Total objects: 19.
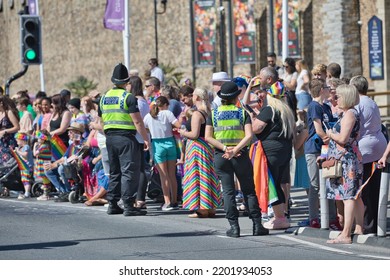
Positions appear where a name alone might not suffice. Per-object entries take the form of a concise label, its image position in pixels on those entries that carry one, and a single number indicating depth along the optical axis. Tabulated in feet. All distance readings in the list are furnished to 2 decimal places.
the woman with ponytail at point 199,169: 53.93
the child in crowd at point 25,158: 67.97
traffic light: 76.38
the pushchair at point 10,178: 68.69
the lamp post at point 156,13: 192.77
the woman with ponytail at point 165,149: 58.23
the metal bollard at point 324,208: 46.91
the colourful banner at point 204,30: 149.07
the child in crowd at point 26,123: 69.15
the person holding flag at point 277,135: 48.21
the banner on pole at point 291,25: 139.13
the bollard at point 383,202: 44.19
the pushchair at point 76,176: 62.69
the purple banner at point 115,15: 89.71
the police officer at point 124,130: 53.98
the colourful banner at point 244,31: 139.44
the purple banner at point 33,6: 136.26
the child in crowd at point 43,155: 66.39
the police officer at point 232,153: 46.47
